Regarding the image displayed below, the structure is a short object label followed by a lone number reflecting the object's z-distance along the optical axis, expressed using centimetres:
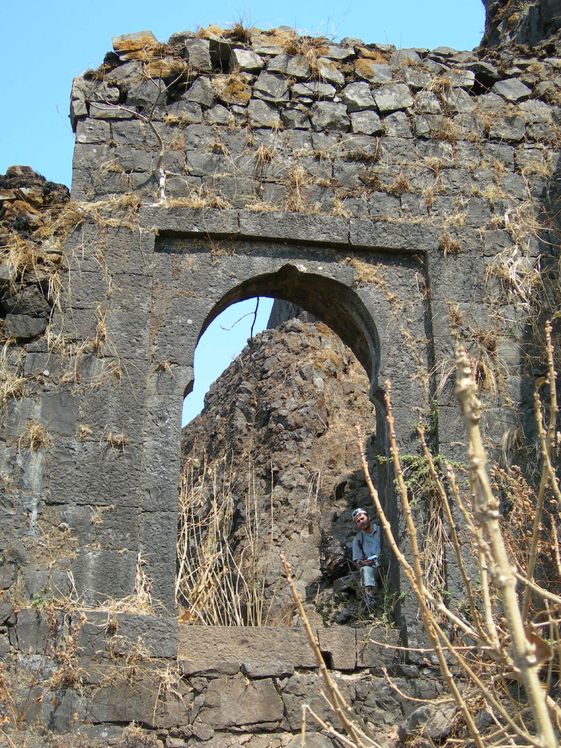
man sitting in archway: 827
